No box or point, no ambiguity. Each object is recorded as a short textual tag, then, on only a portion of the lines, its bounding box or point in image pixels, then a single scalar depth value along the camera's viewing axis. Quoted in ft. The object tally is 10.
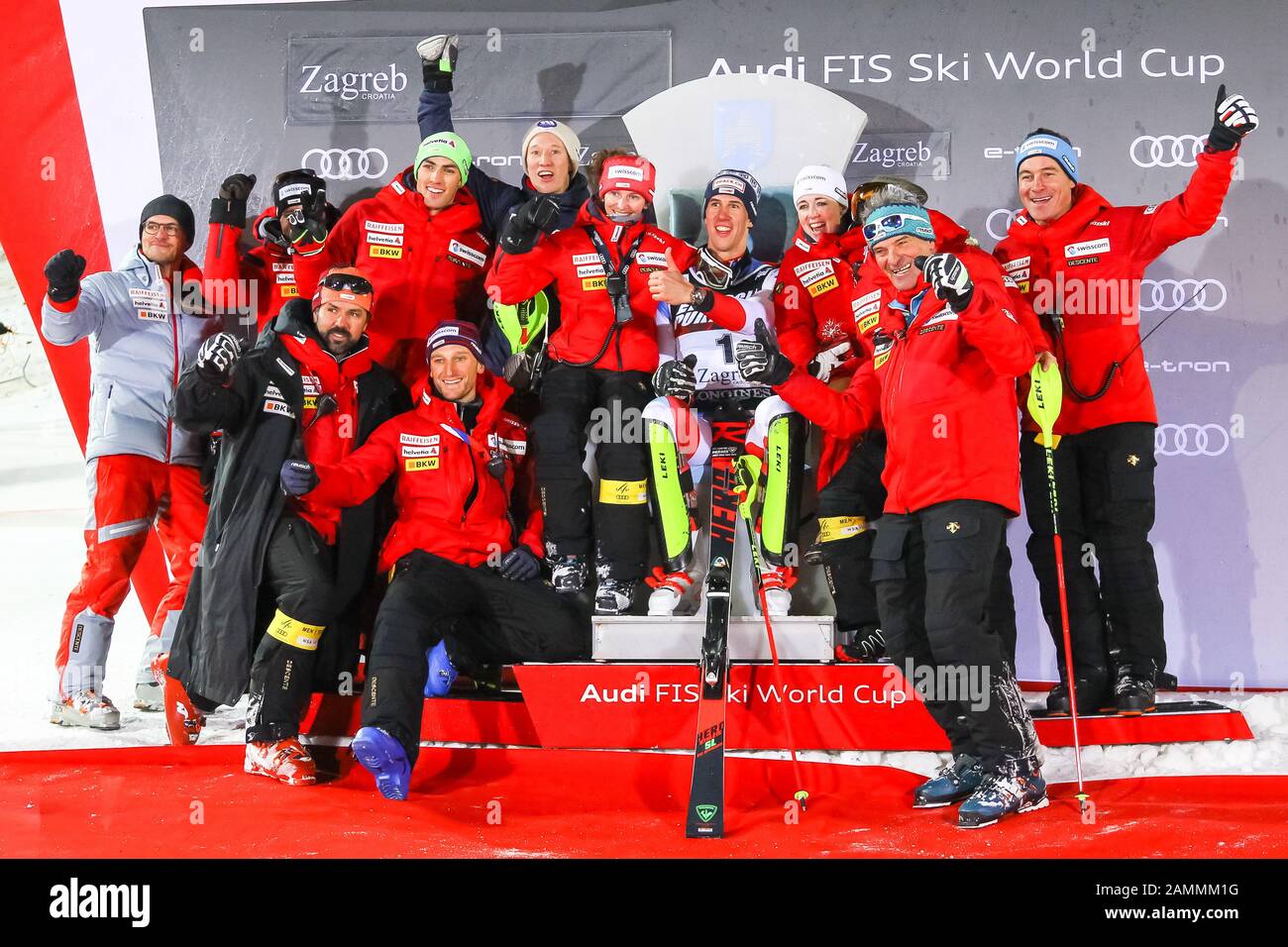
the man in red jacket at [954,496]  11.57
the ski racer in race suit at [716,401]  14.23
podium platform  13.70
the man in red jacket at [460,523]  14.14
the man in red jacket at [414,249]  15.84
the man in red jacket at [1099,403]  14.08
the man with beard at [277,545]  13.47
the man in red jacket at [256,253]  15.89
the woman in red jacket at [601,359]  14.49
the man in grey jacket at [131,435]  15.53
